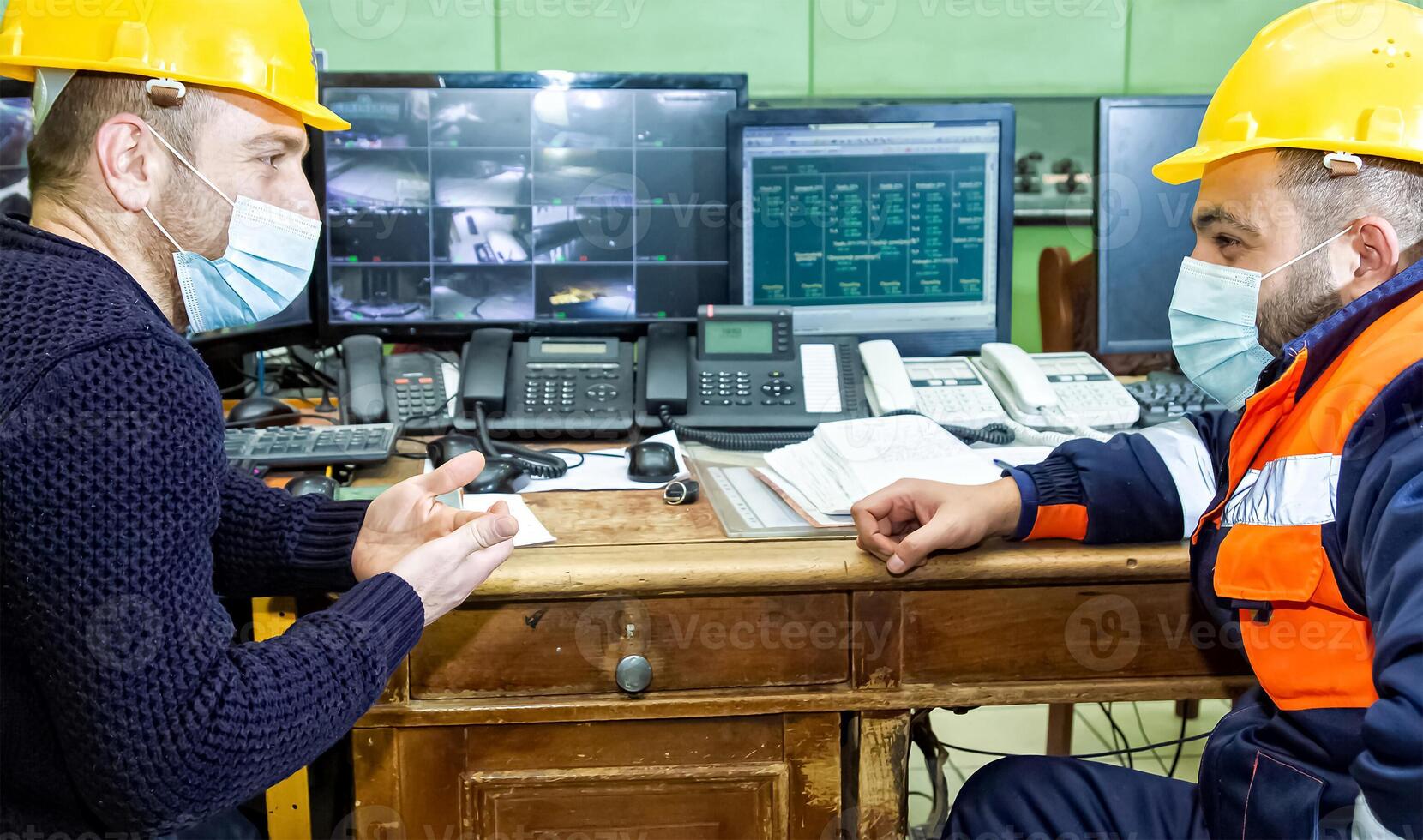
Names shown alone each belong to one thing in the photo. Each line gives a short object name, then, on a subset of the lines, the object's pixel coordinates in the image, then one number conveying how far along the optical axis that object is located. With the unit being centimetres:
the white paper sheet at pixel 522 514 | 109
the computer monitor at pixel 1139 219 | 162
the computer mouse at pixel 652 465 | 131
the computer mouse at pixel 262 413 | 153
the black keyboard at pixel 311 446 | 133
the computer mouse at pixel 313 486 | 119
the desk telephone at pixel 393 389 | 153
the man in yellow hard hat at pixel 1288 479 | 78
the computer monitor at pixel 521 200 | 165
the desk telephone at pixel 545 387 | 153
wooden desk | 105
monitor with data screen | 166
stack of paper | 120
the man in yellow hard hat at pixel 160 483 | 69
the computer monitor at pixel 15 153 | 142
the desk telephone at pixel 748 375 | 152
